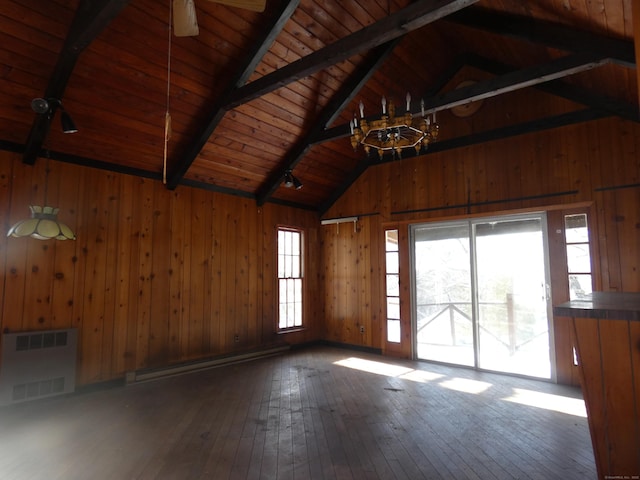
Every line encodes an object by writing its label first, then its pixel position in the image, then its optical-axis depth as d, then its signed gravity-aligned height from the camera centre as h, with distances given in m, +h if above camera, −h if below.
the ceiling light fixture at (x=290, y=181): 5.29 +1.35
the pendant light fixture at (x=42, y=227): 3.24 +0.43
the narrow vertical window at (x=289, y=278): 6.47 -0.18
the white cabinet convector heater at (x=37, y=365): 3.49 -0.99
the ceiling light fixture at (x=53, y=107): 3.05 +1.46
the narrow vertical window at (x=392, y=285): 5.96 -0.30
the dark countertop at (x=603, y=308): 1.67 -0.22
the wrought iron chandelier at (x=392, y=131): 3.02 +1.25
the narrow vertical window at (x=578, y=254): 4.32 +0.15
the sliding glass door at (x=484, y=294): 4.68 -0.40
